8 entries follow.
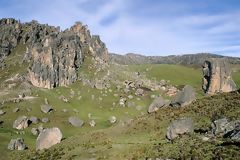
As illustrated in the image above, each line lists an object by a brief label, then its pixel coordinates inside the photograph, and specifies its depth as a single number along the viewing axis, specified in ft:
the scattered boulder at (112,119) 219.50
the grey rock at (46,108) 224.15
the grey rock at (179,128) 109.67
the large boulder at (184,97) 153.33
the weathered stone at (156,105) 170.39
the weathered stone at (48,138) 135.32
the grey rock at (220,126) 101.96
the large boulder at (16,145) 153.33
